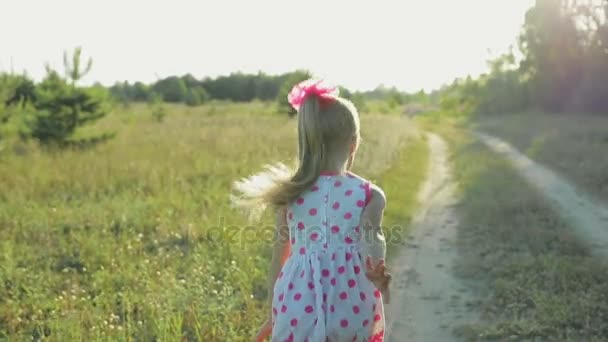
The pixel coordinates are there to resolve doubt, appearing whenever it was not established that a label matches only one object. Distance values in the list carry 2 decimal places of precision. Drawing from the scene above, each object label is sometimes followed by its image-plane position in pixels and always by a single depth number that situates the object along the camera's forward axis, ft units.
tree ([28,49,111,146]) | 66.03
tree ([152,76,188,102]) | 207.24
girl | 8.82
